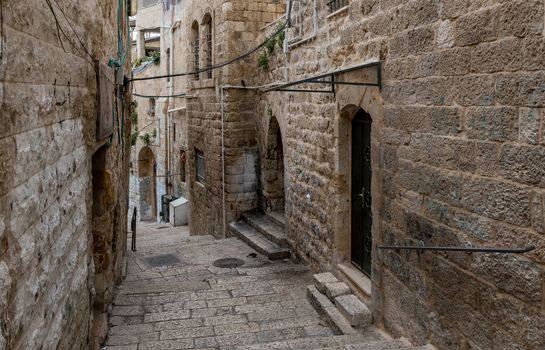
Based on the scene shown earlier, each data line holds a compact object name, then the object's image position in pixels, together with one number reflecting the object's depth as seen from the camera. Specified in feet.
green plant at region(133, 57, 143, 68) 70.85
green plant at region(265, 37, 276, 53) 30.50
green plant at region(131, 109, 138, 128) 70.81
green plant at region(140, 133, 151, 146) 68.69
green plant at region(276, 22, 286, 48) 28.50
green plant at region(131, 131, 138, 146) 69.89
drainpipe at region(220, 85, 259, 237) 35.97
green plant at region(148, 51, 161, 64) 63.87
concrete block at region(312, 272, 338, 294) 21.34
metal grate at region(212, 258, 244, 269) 28.48
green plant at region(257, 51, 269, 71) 31.96
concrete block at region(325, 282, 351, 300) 20.20
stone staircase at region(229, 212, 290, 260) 28.75
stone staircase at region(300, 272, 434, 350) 15.60
